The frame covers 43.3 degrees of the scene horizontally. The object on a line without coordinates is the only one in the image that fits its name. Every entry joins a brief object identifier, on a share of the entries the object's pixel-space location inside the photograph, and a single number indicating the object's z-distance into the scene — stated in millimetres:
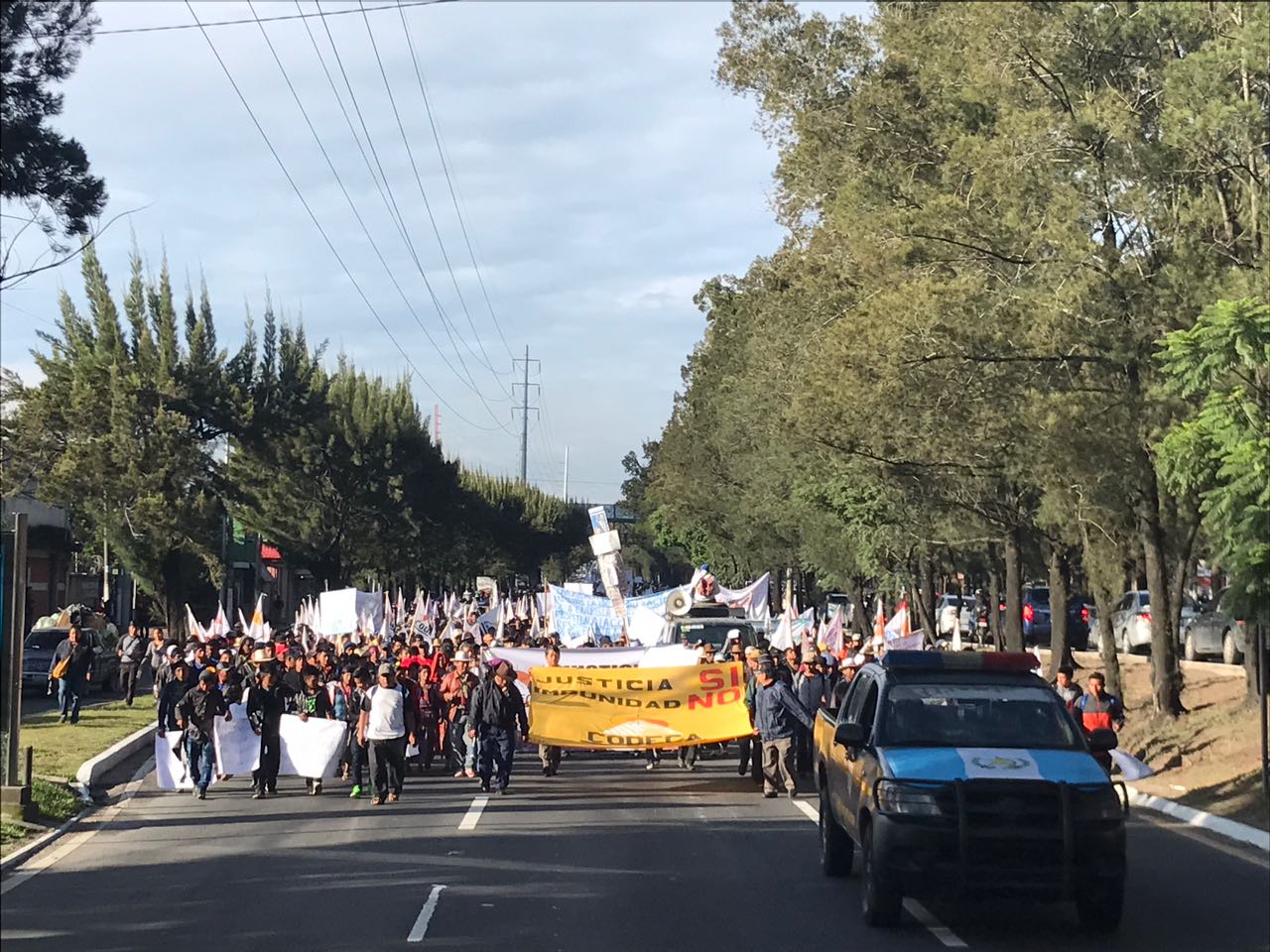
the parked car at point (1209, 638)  35562
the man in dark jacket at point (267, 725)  18922
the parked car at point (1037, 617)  48750
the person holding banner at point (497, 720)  19109
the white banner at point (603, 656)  24844
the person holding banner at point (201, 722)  18656
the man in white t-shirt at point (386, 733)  17891
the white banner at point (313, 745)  19297
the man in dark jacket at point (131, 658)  32912
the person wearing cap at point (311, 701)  20031
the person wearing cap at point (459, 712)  20953
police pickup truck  10195
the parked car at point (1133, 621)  41344
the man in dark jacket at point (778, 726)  18938
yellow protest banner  20609
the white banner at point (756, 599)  41812
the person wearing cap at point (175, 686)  20109
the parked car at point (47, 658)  35438
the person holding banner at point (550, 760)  21562
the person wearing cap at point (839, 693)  14128
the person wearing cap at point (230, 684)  19766
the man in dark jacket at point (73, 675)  27453
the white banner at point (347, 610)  38656
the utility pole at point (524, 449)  134250
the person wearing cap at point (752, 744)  20220
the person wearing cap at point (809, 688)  20375
